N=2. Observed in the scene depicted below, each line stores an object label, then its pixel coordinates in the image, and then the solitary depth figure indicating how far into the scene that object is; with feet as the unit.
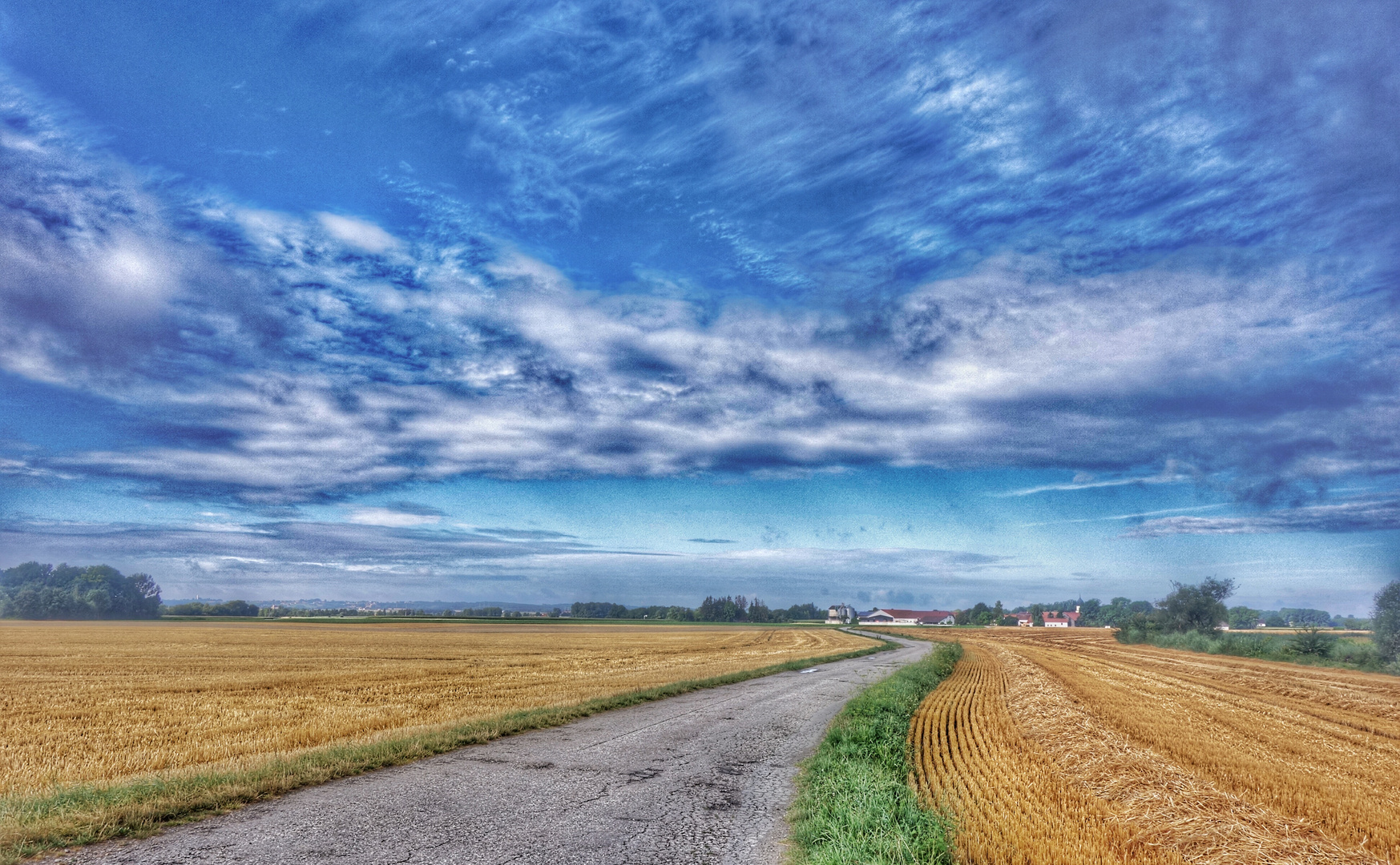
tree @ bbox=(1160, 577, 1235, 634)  276.82
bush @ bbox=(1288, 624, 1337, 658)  177.17
